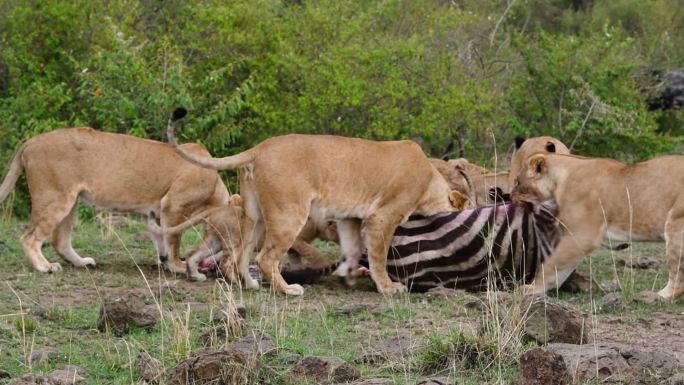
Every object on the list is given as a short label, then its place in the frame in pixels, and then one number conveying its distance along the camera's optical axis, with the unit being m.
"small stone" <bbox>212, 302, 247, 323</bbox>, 13.84
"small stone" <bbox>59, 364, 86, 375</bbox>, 11.83
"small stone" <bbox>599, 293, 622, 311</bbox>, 15.59
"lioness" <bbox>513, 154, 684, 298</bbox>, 16.75
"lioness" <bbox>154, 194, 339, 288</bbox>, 18.41
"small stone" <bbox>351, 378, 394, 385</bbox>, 11.40
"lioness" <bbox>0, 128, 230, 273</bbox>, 18.89
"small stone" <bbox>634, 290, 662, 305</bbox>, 16.17
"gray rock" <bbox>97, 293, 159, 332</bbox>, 13.80
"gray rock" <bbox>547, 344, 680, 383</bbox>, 11.44
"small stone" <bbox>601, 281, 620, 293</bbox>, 17.87
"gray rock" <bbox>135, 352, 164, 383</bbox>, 11.47
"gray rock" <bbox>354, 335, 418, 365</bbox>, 12.43
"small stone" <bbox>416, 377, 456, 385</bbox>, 11.22
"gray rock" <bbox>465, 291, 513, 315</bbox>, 13.16
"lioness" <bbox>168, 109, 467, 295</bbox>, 17.55
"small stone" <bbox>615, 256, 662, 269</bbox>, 20.70
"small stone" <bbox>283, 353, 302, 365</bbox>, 12.23
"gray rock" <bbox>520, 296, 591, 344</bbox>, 12.80
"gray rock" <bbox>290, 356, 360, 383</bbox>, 11.60
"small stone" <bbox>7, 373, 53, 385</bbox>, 11.06
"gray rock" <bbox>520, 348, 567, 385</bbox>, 11.14
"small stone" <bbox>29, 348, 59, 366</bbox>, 12.27
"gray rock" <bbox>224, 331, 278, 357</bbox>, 12.18
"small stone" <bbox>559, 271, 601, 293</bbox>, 17.95
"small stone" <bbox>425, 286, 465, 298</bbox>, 16.91
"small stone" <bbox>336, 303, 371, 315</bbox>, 15.18
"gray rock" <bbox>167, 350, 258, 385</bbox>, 11.20
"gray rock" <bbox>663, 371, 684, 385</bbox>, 11.15
